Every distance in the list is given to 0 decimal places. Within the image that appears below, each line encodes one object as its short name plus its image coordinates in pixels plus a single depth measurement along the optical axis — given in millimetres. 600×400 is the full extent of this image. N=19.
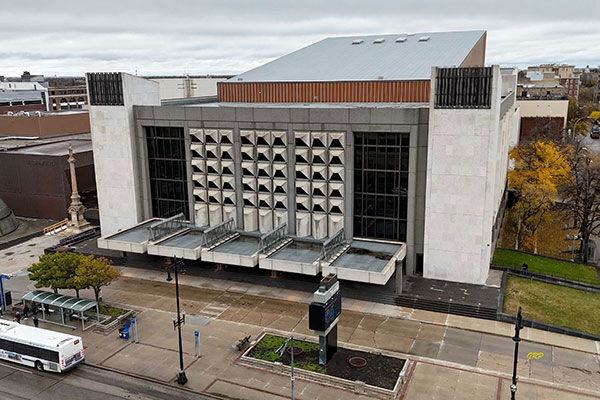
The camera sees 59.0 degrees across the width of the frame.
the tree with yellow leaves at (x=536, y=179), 51312
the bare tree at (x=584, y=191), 48169
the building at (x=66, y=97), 168250
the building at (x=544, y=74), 183875
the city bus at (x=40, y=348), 30109
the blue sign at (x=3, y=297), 38384
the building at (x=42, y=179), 62781
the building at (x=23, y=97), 133375
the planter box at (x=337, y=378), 27922
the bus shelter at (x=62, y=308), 35844
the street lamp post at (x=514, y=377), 24391
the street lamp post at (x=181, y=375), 29141
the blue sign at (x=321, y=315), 29359
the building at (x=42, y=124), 84125
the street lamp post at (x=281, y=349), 31720
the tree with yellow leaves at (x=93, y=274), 36500
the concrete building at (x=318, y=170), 39906
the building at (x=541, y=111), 98938
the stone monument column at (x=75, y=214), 59719
